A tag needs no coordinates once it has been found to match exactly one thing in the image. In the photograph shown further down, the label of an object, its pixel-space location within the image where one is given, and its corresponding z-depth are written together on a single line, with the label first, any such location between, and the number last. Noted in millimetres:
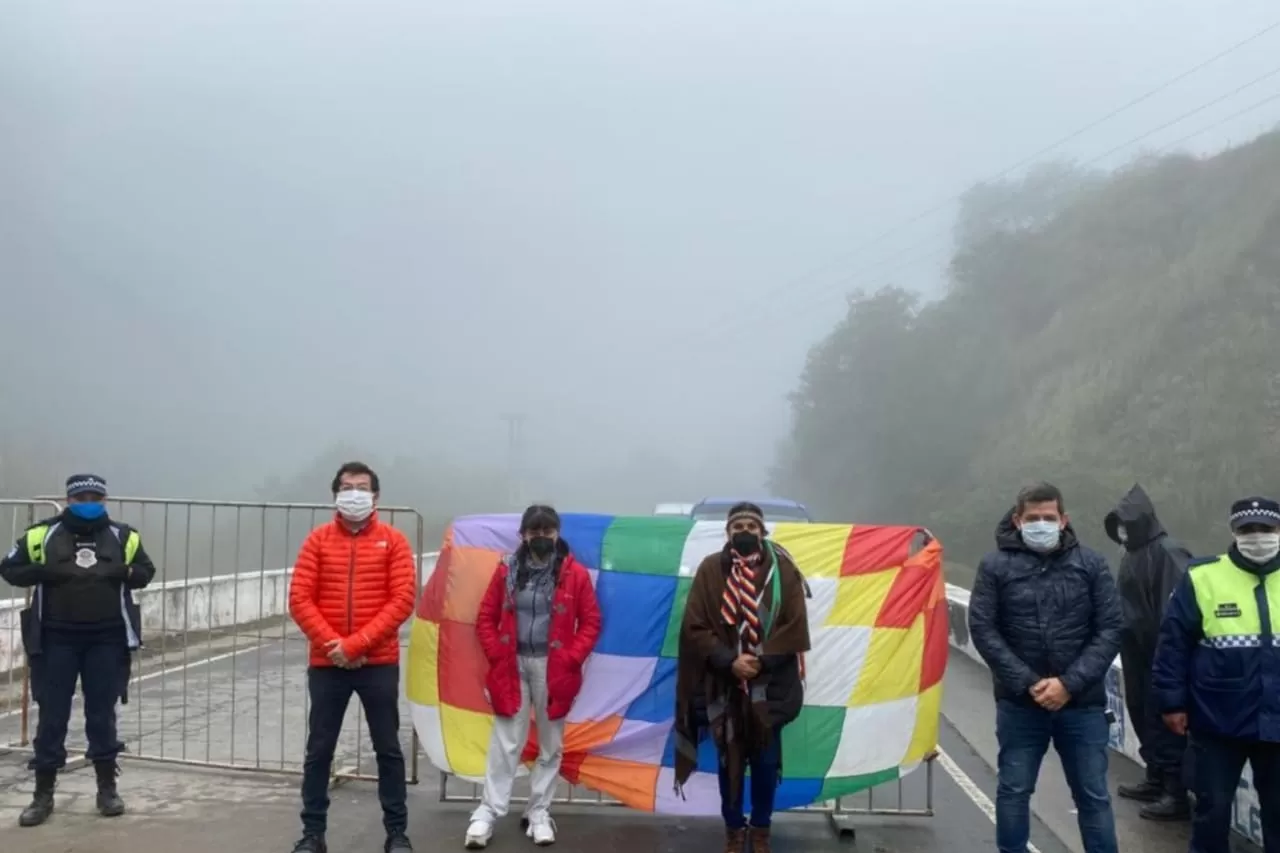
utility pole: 80625
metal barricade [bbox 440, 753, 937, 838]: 6141
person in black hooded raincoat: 6242
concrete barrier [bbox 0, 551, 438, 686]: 10516
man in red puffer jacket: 5332
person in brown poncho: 5078
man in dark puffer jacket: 4703
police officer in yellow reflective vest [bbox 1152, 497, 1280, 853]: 4508
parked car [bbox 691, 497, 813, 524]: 13102
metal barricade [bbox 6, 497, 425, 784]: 7465
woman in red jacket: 5602
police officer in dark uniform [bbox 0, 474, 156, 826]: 5930
